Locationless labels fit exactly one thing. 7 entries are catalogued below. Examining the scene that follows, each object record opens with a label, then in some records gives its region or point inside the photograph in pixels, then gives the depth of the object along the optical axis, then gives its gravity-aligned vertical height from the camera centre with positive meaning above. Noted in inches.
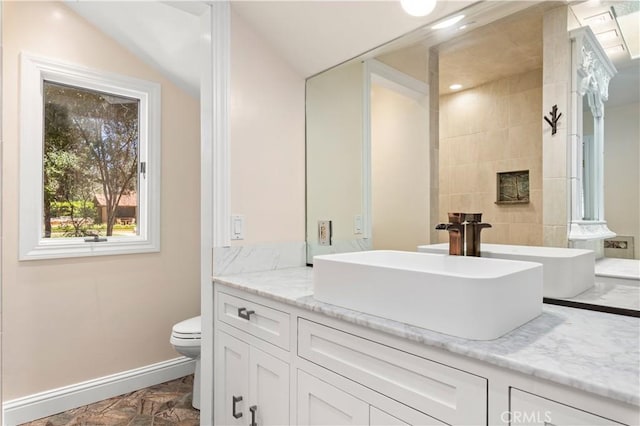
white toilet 82.2 -28.8
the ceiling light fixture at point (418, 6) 55.2 +31.0
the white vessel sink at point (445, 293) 31.3 -7.7
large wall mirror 43.9 +12.2
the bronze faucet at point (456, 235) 48.9 -2.9
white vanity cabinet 26.7 -16.0
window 80.9 +12.4
